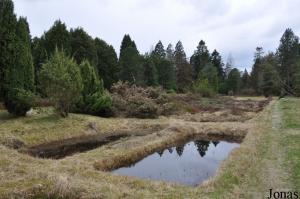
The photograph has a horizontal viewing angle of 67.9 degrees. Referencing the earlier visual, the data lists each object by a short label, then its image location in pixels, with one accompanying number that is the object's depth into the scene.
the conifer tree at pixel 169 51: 65.40
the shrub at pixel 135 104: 19.28
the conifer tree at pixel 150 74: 38.75
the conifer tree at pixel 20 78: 14.21
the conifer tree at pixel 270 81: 44.24
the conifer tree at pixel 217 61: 62.03
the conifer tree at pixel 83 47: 26.96
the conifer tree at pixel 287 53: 48.10
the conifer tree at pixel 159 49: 58.06
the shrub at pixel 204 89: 40.63
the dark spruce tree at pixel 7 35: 14.46
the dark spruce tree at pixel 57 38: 22.63
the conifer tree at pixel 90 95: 17.70
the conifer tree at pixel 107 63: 32.17
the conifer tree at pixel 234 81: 54.04
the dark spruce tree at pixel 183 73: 52.20
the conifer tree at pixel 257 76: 51.46
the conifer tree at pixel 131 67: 34.96
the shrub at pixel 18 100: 14.15
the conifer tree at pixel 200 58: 59.13
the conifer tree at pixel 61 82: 14.48
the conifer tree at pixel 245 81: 55.56
